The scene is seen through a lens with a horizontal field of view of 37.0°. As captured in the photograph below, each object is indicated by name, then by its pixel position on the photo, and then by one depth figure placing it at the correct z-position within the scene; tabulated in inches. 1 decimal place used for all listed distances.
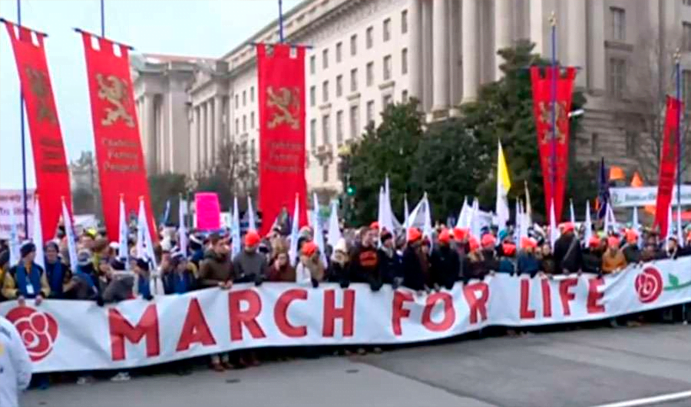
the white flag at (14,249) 473.2
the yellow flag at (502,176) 913.0
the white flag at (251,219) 690.2
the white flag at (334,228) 682.2
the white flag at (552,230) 722.9
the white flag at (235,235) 671.1
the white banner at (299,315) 461.7
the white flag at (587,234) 728.5
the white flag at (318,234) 595.2
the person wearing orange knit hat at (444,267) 565.0
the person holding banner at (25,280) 448.8
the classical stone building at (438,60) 2370.8
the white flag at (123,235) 559.2
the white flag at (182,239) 678.0
